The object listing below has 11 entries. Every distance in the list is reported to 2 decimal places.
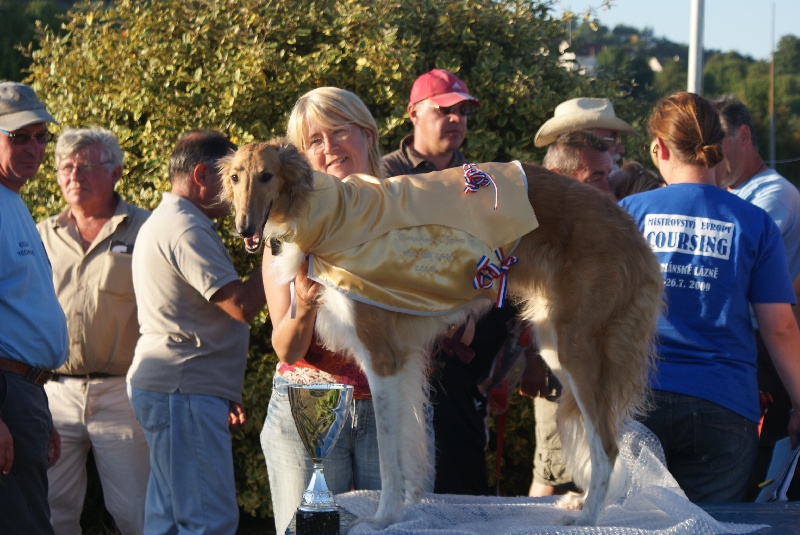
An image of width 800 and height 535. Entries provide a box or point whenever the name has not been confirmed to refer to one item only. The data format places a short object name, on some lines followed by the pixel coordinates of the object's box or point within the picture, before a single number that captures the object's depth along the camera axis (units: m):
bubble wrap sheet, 3.21
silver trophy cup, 3.14
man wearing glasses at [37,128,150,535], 5.67
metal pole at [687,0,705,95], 10.19
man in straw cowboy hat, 5.73
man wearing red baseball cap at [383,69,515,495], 5.09
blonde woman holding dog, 3.77
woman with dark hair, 3.95
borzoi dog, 3.48
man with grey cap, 4.12
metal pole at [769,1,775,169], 35.91
